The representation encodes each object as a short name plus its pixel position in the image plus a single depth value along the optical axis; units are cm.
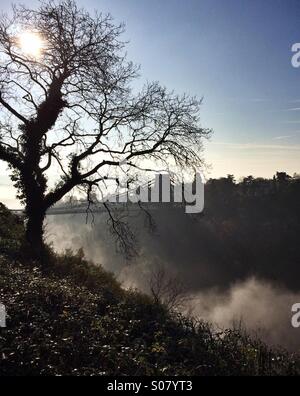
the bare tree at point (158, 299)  1473
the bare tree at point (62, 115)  1825
